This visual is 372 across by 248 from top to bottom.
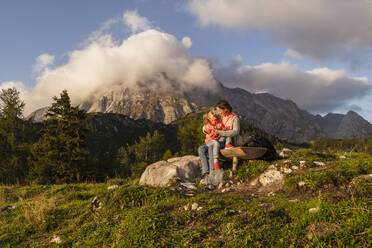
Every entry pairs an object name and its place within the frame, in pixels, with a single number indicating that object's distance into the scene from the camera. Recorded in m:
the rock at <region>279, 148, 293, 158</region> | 11.84
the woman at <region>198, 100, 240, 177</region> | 10.01
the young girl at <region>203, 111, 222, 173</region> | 10.12
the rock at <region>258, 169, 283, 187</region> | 8.59
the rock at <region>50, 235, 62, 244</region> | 5.36
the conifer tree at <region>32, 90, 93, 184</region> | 25.80
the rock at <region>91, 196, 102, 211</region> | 7.07
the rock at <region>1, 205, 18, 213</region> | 8.76
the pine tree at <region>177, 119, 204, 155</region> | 53.66
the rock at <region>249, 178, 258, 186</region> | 8.98
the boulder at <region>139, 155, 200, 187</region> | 10.52
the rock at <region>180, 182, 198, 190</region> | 8.91
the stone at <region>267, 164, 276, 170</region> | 9.35
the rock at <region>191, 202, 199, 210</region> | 5.62
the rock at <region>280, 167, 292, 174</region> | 8.95
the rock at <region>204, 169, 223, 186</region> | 9.52
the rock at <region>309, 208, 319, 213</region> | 4.72
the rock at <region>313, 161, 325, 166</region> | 9.53
